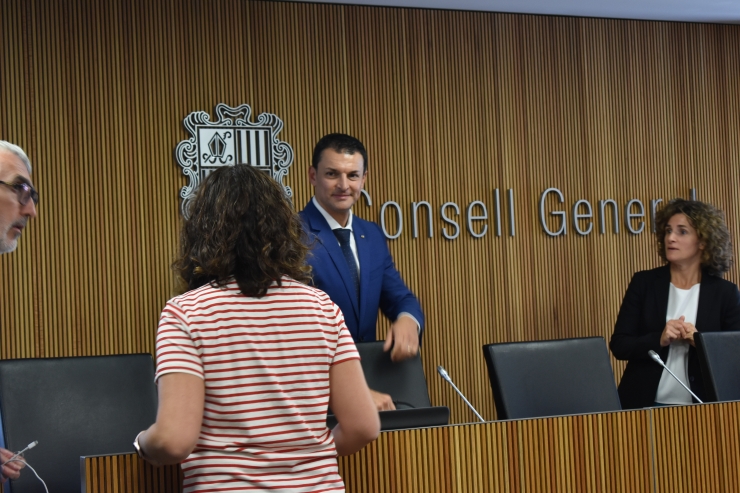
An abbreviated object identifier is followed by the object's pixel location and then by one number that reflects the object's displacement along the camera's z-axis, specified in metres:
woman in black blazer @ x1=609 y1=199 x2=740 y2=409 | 3.96
